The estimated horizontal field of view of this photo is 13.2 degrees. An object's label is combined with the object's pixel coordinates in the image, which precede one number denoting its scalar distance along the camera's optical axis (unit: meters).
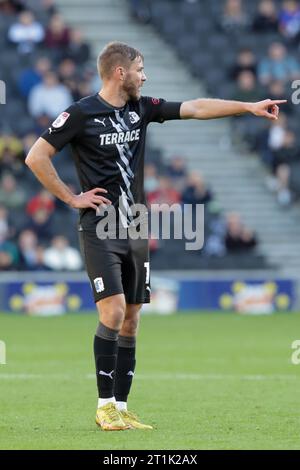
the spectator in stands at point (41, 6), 25.33
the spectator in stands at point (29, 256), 21.28
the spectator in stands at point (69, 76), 23.45
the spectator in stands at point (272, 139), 24.59
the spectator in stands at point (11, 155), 22.05
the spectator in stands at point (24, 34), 24.33
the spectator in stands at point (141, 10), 27.42
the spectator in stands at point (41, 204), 21.90
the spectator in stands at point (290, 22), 26.67
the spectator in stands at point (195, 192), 22.70
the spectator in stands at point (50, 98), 23.27
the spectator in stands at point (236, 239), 22.67
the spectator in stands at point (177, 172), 23.09
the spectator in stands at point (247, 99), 24.55
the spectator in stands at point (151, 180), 22.55
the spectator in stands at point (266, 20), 26.66
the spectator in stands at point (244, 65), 25.48
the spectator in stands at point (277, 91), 24.58
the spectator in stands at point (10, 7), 24.80
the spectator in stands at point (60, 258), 21.34
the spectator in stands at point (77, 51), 24.77
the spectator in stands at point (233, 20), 26.55
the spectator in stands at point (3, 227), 21.34
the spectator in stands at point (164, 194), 22.14
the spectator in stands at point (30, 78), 23.50
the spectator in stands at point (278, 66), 25.47
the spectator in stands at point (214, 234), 22.53
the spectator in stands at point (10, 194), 22.06
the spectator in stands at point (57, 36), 24.64
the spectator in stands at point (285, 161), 24.36
